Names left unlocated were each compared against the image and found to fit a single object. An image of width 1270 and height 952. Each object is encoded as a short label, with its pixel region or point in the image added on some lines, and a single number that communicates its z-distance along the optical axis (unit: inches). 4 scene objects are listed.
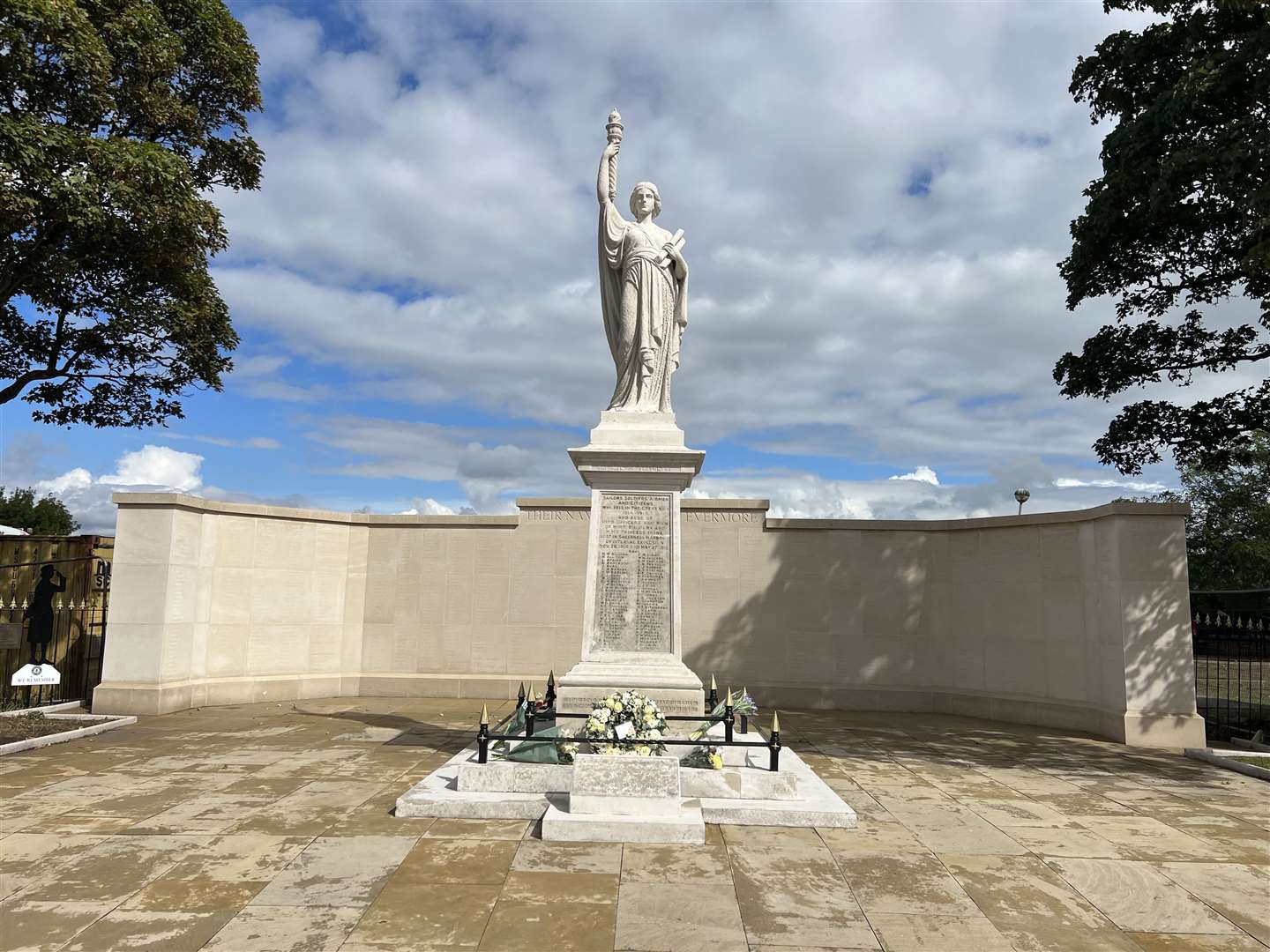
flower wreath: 264.5
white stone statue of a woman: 345.7
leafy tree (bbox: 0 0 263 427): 379.6
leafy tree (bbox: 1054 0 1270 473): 380.2
